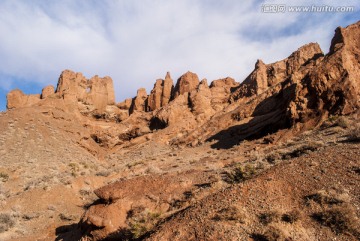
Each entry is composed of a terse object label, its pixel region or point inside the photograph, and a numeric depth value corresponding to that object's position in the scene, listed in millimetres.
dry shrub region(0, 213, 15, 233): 14625
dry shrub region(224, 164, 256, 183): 11695
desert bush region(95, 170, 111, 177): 23788
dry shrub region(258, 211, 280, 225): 7390
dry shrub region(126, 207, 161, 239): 8862
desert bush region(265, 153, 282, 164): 14156
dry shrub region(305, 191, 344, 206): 7778
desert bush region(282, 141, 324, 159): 13609
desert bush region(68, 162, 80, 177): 26512
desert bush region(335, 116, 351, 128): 18625
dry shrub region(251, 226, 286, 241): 6719
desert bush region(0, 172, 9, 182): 23625
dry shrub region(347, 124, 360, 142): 12750
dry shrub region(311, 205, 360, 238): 6761
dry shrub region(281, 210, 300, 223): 7324
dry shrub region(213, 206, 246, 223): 7625
